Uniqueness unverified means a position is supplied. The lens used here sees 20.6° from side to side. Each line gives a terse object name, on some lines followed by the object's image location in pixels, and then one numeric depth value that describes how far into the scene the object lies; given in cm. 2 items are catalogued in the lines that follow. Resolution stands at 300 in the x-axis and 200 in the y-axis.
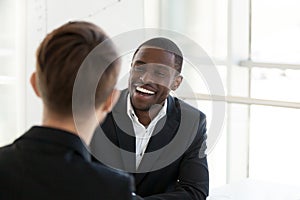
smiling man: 263
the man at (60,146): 176
